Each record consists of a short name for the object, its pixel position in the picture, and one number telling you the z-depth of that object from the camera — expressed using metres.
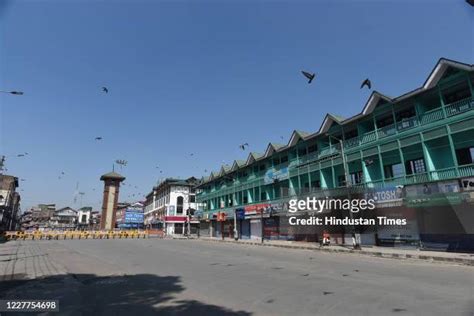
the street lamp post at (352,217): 24.62
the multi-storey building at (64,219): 136.00
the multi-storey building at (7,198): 65.94
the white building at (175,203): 78.12
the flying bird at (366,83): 19.72
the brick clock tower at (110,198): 89.19
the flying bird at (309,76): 17.03
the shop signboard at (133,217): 76.81
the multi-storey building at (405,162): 21.33
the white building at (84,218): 139.19
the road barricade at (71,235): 52.56
